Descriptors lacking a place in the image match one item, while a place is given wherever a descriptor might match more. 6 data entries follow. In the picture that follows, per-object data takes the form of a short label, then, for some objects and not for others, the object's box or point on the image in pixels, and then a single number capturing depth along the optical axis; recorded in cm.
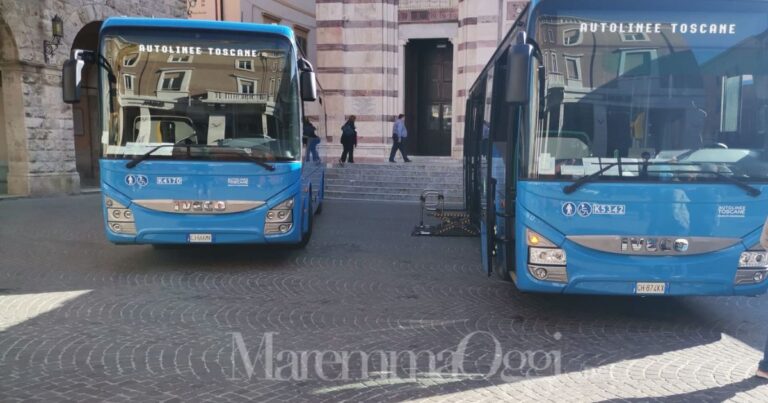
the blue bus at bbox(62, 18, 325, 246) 755
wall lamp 1592
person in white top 1972
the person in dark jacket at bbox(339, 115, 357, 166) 1970
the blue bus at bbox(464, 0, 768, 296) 529
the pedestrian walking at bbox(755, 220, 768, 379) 452
